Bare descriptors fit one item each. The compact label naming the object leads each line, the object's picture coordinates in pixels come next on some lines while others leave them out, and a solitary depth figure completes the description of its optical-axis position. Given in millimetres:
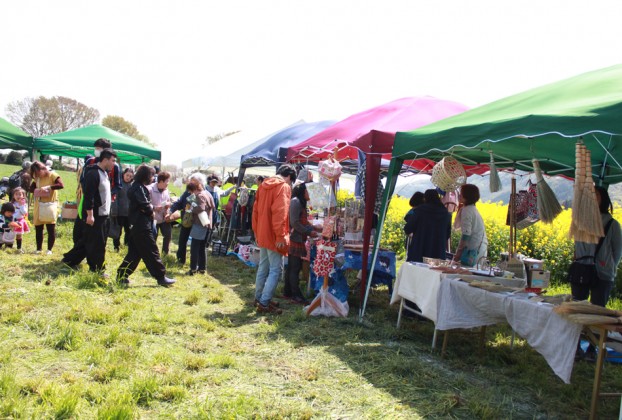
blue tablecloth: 6008
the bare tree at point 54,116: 45000
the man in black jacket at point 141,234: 6078
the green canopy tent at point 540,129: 3684
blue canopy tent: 10383
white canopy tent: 12031
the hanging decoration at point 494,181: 5364
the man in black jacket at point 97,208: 6141
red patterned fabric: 5824
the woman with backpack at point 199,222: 7359
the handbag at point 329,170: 6328
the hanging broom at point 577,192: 3584
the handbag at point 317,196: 6285
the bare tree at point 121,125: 54719
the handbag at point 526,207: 5763
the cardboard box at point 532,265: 4527
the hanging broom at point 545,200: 4328
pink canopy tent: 5984
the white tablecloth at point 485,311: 3467
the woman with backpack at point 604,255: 4762
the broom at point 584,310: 3350
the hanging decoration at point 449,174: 5797
